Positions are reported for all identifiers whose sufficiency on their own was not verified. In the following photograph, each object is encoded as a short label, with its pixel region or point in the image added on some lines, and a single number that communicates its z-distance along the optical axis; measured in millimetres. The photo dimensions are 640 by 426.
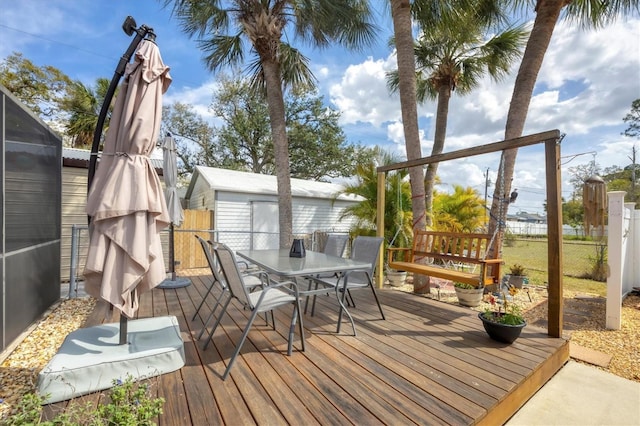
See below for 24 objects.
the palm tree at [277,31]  6352
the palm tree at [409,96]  5012
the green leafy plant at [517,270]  5758
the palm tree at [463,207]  8398
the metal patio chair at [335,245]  4049
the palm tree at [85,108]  11219
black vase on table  3471
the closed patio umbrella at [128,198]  1848
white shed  8695
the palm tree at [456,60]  6789
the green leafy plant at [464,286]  4450
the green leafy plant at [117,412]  1111
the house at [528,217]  38081
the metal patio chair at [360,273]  3099
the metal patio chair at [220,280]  2879
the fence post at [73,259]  4391
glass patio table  2617
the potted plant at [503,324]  2637
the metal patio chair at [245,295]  2201
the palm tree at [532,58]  4914
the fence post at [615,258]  3672
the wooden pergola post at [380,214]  4934
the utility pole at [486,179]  12625
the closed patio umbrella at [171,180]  4844
